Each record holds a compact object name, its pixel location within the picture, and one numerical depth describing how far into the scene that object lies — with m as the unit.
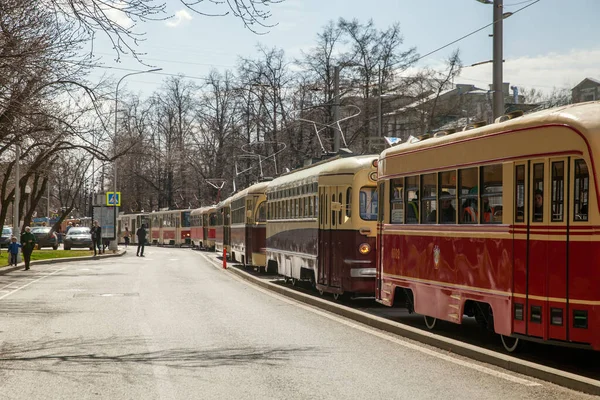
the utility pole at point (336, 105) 32.22
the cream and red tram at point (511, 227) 9.87
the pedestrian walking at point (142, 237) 51.98
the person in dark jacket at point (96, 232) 49.34
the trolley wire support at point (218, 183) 75.56
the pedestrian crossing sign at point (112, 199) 53.94
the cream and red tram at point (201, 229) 64.00
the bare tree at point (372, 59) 55.62
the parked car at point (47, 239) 63.67
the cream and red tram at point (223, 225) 41.56
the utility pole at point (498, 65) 17.14
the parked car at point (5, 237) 68.12
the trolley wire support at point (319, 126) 55.35
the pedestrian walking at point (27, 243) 35.09
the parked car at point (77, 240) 61.59
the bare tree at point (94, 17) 13.09
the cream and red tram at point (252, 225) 31.65
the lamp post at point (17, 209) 39.11
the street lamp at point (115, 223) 54.51
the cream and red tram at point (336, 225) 18.50
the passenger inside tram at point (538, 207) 10.51
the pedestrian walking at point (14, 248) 36.66
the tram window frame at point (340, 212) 19.09
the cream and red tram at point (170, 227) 75.94
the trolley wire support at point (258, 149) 65.31
